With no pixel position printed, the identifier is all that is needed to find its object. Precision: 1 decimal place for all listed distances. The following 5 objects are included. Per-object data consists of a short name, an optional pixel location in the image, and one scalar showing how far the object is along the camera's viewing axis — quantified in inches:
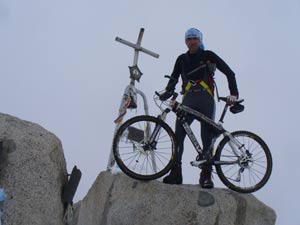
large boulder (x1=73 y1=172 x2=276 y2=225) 324.2
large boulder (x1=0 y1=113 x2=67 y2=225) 340.2
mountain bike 325.1
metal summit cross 386.0
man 343.9
